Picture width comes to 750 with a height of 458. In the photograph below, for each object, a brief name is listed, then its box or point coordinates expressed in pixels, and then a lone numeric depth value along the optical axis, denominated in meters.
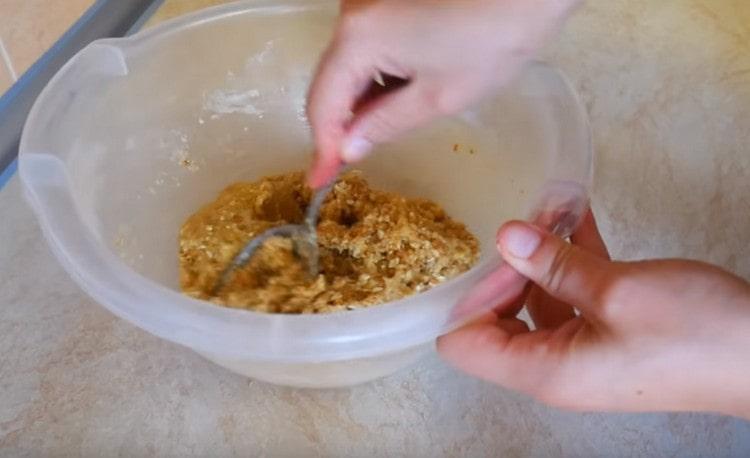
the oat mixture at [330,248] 0.50
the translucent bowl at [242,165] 0.40
